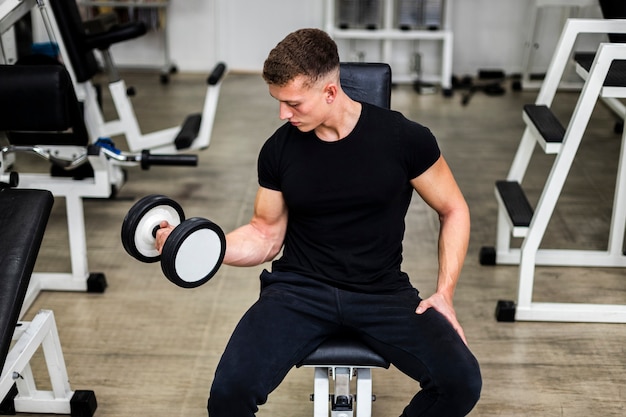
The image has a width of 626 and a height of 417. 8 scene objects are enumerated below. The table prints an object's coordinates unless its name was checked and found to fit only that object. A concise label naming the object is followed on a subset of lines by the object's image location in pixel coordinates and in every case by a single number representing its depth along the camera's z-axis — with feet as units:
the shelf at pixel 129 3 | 17.02
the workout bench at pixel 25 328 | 5.84
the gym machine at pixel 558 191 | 7.98
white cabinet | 17.06
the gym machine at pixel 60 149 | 7.57
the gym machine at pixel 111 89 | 10.77
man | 5.50
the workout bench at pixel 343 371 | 5.66
